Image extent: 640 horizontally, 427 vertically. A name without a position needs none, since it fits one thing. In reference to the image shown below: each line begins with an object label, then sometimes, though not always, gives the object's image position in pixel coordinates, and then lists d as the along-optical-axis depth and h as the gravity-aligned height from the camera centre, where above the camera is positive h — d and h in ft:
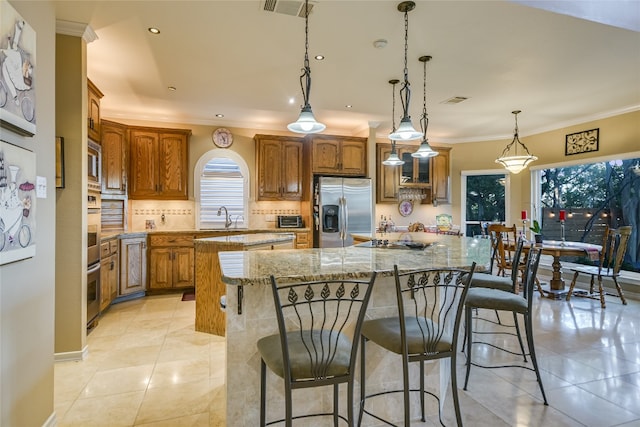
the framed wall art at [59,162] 8.58 +1.32
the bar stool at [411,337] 5.14 -2.00
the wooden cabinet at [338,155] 18.39 +3.27
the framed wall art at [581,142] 16.99 +3.80
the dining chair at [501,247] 15.83 -1.67
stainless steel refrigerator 17.74 +0.11
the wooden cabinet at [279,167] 18.20 +2.56
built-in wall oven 10.62 -1.57
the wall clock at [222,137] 18.45 +4.22
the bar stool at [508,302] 7.44 -2.05
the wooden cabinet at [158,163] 16.25 +2.48
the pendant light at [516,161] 16.11 +2.56
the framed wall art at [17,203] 4.68 +0.14
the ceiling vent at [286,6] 7.89 +5.02
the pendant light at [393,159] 13.74 +2.24
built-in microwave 11.12 +1.64
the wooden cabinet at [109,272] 12.41 -2.36
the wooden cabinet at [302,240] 17.99 -1.46
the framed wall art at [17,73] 4.59 +2.08
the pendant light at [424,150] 11.60 +2.21
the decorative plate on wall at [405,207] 22.36 +0.42
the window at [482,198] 22.02 +1.03
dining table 14.34 -1.69
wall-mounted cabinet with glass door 20.52 +2.46
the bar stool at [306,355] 4.38 -2.00
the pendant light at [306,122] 8.12 +2.25
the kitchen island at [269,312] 5.46 -1.74
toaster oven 18.57 -0.45
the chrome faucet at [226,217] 18.29 -0.23
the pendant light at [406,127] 9.12 +2.49
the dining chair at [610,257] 13.83 -1.85
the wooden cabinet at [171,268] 15.51 -2.59
